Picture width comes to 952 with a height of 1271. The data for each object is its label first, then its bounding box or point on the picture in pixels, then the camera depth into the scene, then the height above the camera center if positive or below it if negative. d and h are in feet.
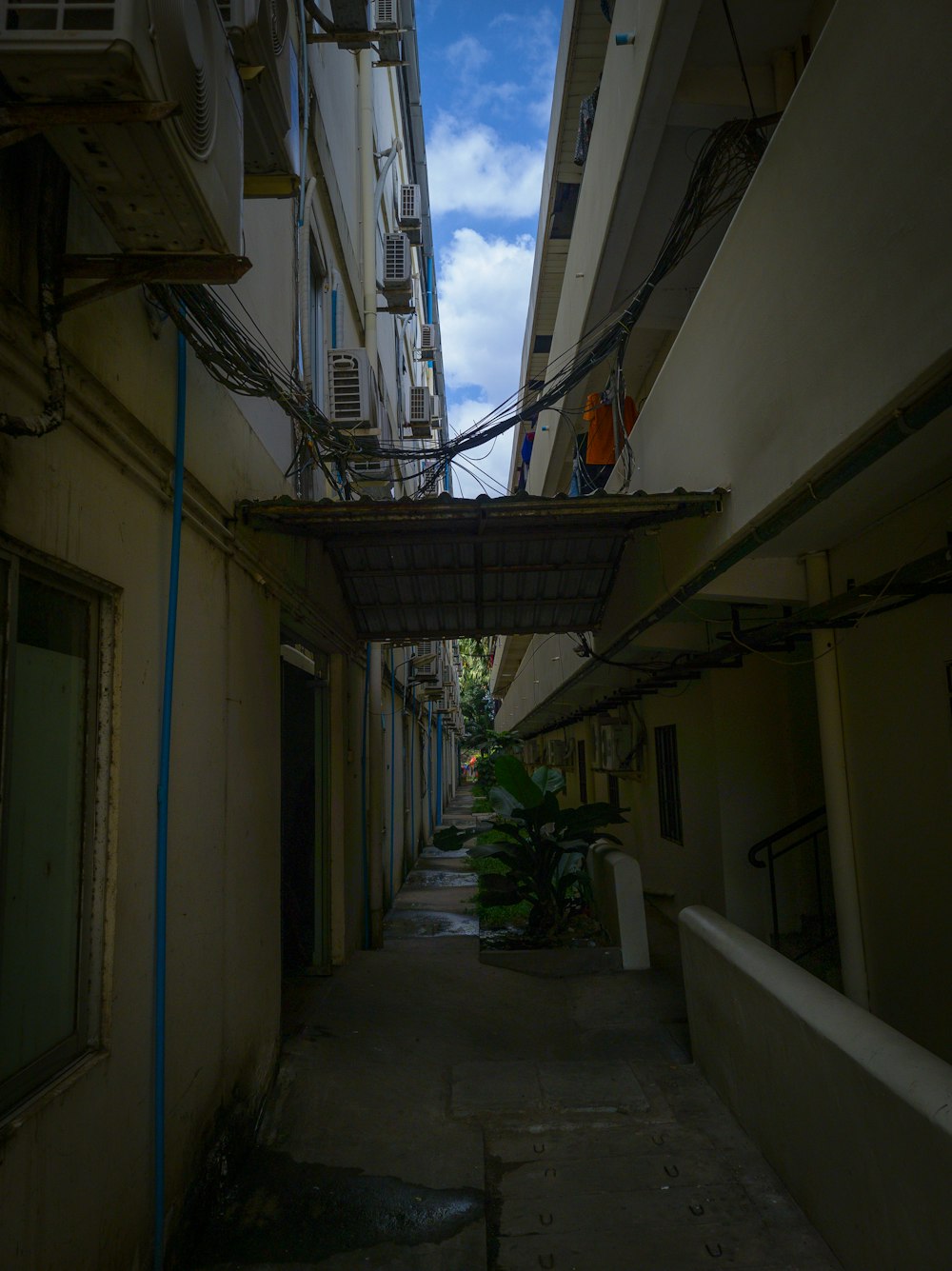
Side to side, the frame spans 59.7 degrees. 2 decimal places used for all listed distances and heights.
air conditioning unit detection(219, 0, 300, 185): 8.86 +8.02
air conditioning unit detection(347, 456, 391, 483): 29.61 +11.10
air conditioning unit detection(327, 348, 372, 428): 23.02 +10.44
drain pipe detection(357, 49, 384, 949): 30.17 +17.47
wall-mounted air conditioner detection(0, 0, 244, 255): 5.89 +5.06
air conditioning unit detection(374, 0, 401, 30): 34.83 +31.33
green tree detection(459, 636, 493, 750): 143.23 +10.58
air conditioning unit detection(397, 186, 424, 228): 44.64 +29.64
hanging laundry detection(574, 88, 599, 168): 28.19 +21.47
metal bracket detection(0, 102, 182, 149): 6.26 +4.94
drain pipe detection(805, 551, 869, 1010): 15.07 -0.94
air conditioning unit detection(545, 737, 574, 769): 60.09 +0.28
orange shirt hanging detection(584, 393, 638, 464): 27.27 +10.50
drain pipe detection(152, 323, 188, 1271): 10.15 -1.24
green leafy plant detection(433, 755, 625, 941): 28.12 -2.90
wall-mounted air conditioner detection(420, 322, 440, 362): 62.18 +31.73
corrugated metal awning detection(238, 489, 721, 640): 15.39 +4.81
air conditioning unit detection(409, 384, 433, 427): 46.44 +19.78
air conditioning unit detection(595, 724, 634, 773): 38.32 +0.37
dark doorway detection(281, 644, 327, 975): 24.21 -1.71
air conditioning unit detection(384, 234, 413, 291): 35.86 +21.70
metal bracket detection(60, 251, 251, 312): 8.07 +4.91
